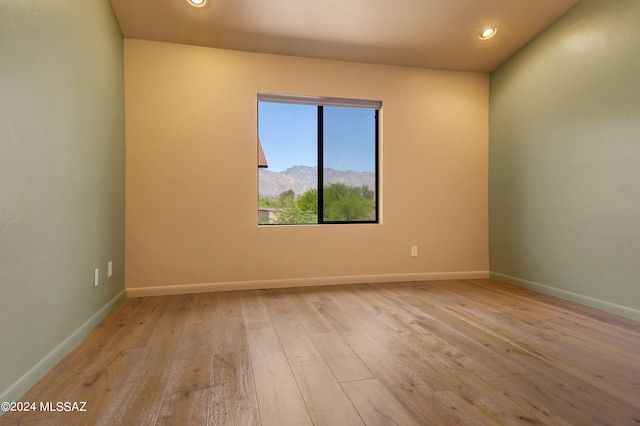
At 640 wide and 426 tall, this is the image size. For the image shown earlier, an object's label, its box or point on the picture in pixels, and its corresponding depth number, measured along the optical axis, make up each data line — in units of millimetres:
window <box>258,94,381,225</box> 3680
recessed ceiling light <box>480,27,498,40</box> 3247
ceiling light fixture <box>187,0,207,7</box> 2738
